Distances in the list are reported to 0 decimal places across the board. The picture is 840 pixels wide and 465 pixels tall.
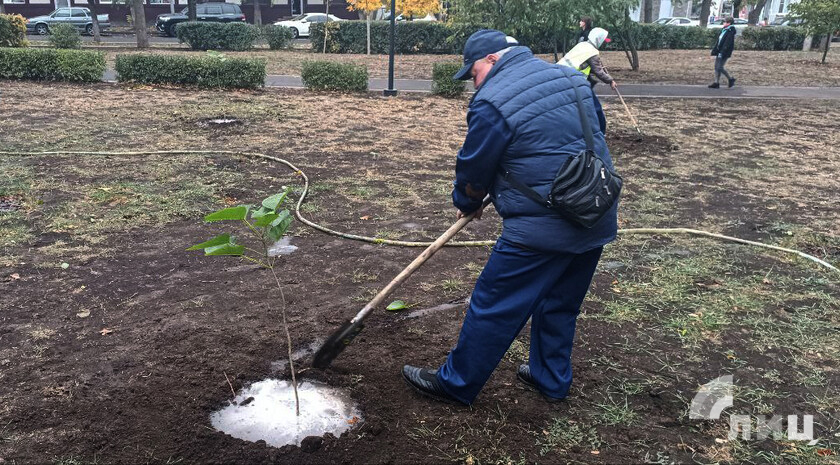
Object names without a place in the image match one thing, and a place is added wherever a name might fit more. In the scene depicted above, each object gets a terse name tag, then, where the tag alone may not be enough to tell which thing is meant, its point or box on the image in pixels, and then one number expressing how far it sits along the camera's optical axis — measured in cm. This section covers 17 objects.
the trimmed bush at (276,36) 2375
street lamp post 1261
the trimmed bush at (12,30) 1723
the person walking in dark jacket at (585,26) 1173
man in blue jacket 263
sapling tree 251
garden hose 492
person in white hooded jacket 818
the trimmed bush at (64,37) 1845
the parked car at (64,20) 3256
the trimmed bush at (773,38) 2695
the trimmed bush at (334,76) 1303
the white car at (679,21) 4191
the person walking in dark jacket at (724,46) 1430
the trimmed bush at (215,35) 2233
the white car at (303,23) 3288
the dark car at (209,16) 3269
